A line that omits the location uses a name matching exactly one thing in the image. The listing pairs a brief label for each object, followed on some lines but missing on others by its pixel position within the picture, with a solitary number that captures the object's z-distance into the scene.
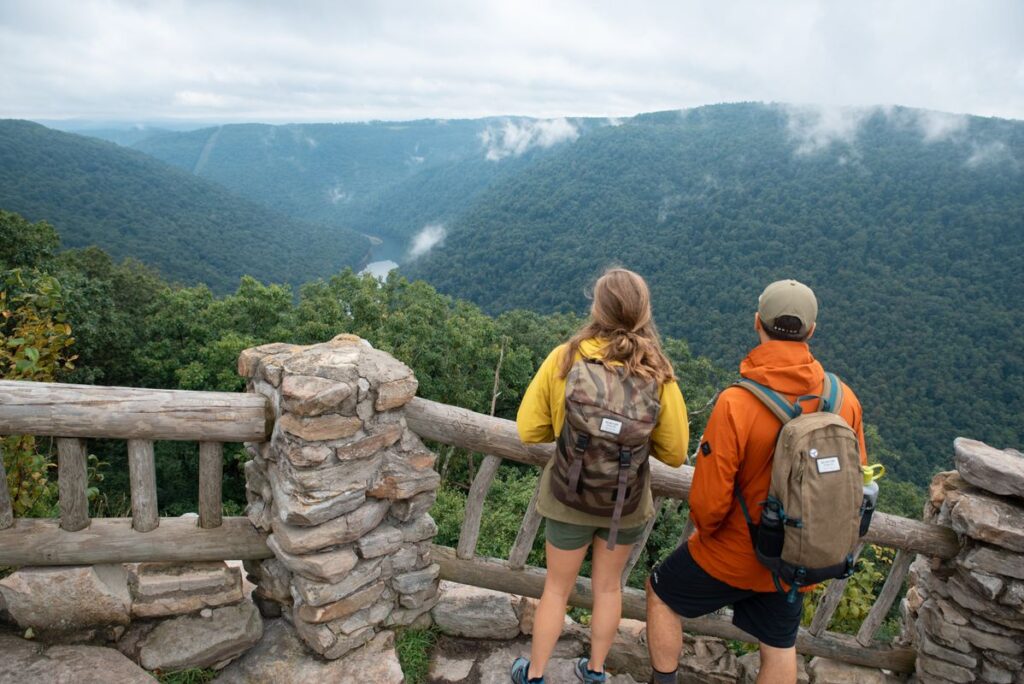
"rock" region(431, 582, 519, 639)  3.35
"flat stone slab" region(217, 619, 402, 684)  2.88
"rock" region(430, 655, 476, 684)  3.14
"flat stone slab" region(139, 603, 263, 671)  2.83
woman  2.43
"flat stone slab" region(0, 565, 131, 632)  2.74
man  2.28
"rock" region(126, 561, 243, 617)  2.88
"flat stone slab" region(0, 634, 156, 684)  2.58
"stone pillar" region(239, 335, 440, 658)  2.65
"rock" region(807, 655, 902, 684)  3.46
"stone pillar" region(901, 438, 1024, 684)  2.99
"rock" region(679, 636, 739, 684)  3.29
